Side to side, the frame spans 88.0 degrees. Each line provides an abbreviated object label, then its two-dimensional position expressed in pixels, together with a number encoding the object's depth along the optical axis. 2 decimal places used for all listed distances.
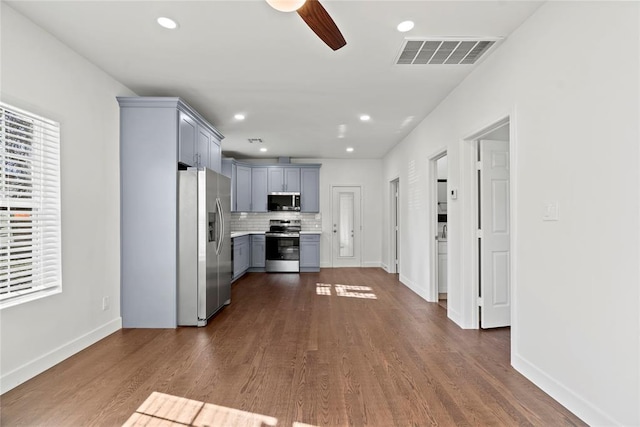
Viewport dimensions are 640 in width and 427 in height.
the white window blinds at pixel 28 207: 2.40
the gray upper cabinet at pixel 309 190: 7.66
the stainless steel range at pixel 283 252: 7.29
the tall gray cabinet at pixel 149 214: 3.64
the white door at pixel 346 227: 8.05
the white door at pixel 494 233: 3.59
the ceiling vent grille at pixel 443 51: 2.76
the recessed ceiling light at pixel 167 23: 2.48
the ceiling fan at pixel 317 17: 1.51
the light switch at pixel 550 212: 2.21
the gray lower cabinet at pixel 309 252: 7.37
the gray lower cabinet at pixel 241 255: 6.42
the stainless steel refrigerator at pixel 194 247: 3.74
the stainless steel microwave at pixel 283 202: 7.62
